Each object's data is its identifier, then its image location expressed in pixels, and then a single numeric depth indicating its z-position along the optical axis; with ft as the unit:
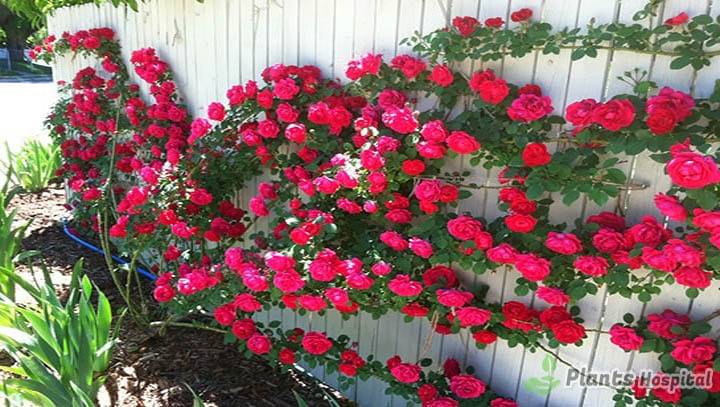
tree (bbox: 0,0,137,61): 13.43
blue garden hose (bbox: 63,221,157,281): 11.80
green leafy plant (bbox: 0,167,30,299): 8.30
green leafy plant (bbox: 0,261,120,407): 5.65
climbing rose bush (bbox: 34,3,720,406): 4.84
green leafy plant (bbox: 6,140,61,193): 16.37
